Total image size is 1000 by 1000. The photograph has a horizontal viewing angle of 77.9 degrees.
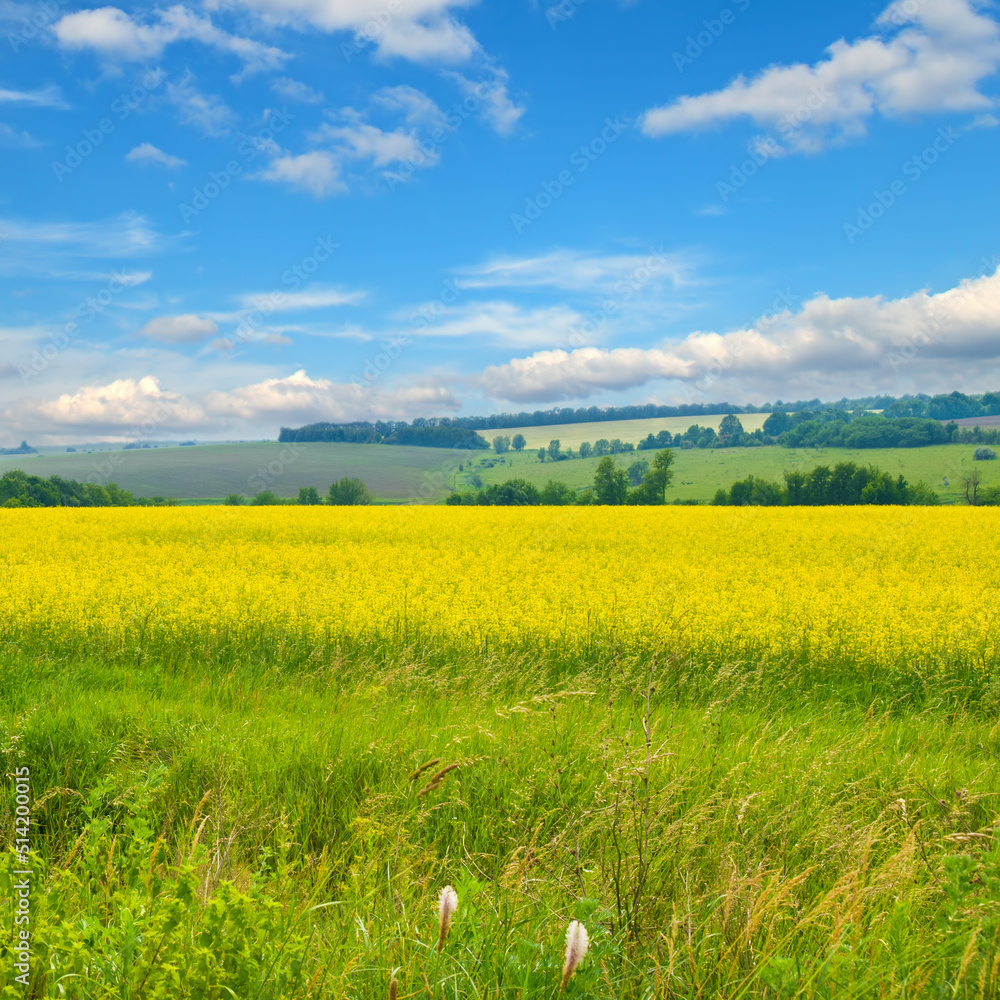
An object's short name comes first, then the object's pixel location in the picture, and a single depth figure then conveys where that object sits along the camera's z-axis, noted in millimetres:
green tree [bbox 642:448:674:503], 72944
